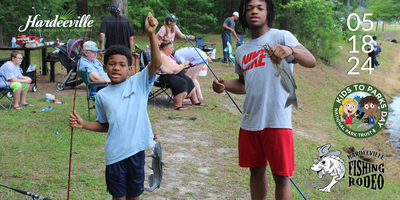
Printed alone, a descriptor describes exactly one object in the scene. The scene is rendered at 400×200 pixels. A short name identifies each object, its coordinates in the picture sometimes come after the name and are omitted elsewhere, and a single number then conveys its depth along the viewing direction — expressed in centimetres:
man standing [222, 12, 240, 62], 1109
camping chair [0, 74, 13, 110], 616
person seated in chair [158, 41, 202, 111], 613
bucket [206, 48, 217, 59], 1139
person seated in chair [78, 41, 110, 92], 555
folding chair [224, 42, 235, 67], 1159
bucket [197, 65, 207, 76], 828
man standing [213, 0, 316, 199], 223
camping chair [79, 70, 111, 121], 528
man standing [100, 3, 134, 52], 596
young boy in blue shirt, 214
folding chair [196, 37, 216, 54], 1280
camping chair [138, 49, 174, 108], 644
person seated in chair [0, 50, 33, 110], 618
